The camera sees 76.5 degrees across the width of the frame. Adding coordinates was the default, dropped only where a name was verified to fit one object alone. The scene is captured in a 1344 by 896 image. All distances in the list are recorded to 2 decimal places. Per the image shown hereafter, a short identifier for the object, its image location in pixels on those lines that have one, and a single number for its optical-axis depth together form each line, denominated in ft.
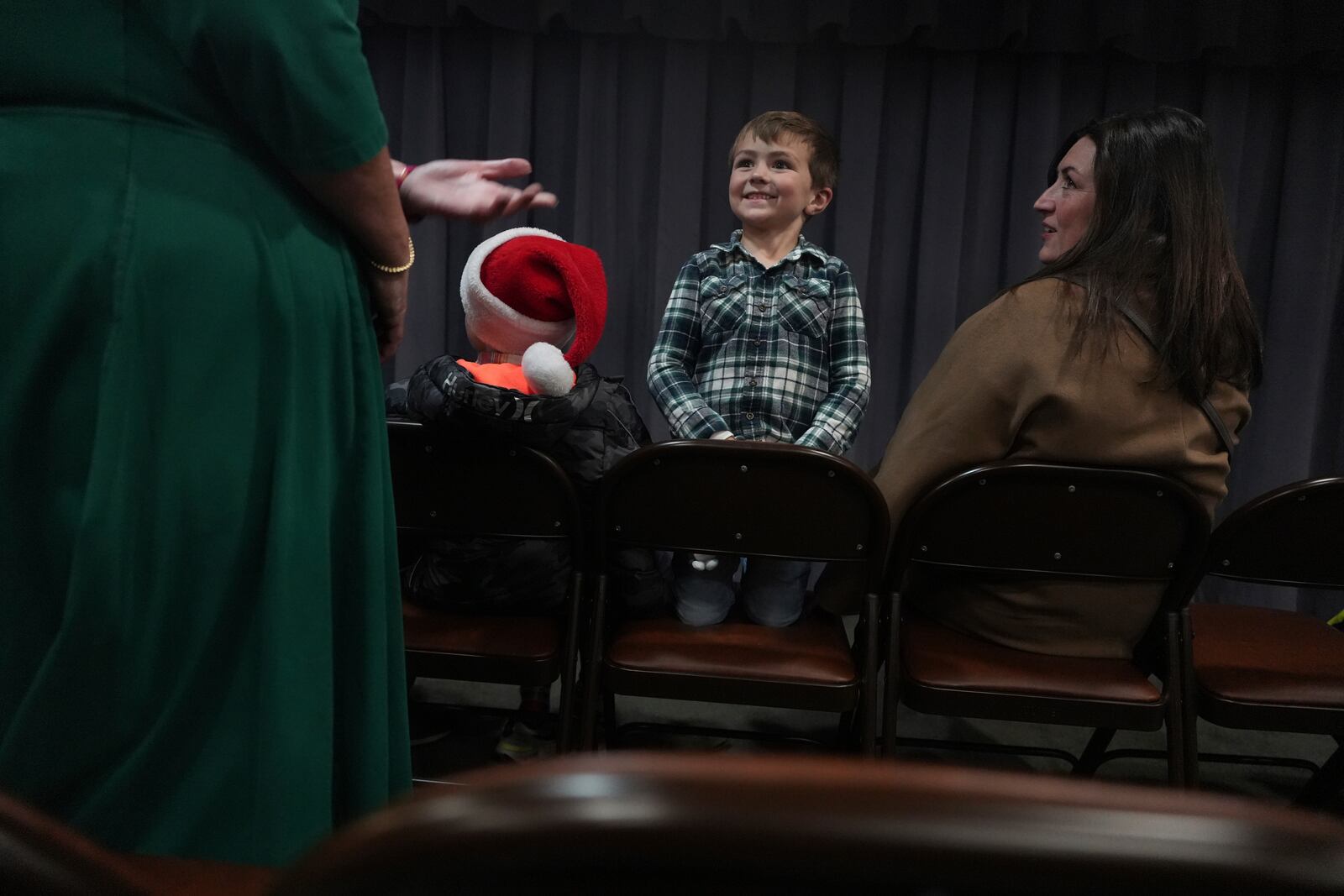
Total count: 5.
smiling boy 7.55
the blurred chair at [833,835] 0.74
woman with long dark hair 4.86
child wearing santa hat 5.07
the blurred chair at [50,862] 0.94
